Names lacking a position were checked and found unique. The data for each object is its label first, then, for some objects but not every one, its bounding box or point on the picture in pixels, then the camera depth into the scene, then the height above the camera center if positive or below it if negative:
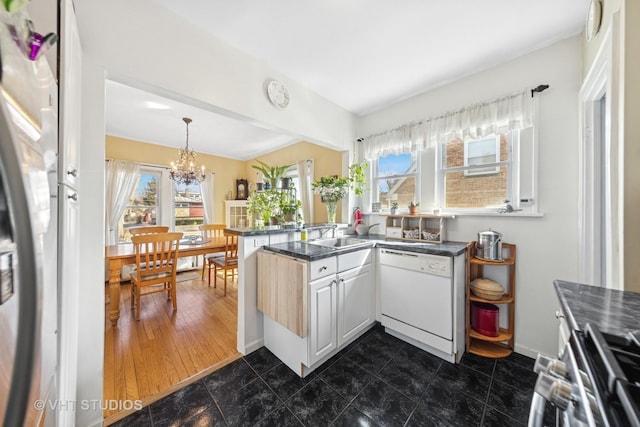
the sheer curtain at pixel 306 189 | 3.57 +0.39
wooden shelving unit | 1.78 -0.87
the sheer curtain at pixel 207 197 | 4.54 +0.34
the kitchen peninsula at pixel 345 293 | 1.59 -0.68
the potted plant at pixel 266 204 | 2.36 +0.10
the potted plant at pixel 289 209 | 2.34 +0.04
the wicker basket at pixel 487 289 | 1.79 -0.64
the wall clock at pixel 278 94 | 1.95 +1.10
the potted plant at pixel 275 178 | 2.34 +0.40
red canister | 1.81 -0.91
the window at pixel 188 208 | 4.28 +0.10
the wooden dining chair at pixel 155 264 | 2.30 -0.60
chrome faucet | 2.50 -0.21
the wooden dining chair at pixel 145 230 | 3.29 -0.26
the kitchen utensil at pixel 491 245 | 1.83 -0.27
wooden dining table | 2.21 -0.54
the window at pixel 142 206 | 3.81 +0.12
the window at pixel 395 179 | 2.55 +0.42
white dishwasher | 1.72 -0.73
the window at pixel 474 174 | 1.98 +0.38
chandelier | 3.14 +0.65
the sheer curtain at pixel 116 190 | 3.53 +0.39
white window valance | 1.80 +0.85
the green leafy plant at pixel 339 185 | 2.61 +0.35
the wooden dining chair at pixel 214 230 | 3.75 -0.31
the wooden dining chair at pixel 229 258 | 3.02 -0.64
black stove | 0.33 -0.31
